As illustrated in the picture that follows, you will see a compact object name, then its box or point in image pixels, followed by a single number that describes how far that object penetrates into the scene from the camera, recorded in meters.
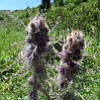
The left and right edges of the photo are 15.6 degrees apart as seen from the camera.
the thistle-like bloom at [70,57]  0.94
